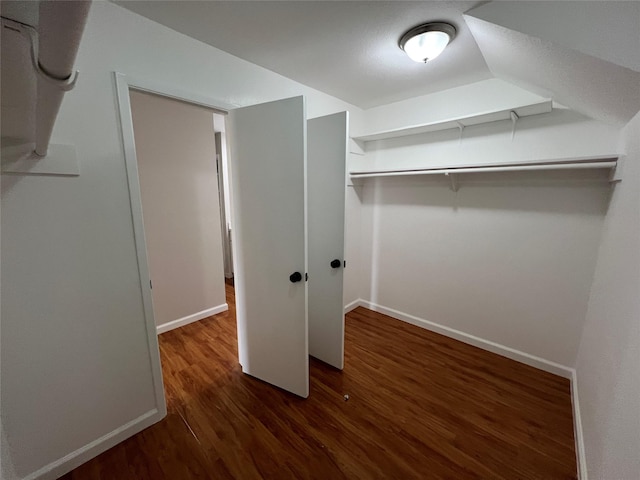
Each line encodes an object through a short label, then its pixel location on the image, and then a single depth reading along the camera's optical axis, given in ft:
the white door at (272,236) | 5.32
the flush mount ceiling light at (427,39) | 4.75
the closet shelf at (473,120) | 6.01
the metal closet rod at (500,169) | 5.31
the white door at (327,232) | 6.44
